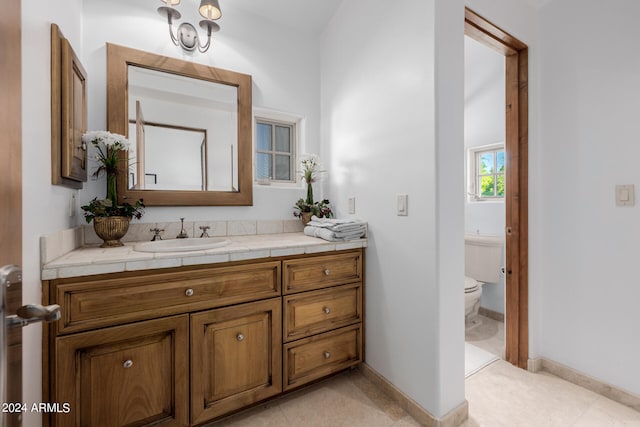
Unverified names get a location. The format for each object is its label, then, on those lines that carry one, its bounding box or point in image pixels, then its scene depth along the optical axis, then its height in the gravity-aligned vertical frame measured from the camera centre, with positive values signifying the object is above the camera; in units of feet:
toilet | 7.87 -1.60
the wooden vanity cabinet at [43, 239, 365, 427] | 3.50 -1.88
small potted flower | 6.88 +0.23
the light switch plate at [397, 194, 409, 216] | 4.93 +0.12
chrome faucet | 5.67 -0.43
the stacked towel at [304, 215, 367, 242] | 5.56 -0.36
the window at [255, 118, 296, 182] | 6.85 +1.58
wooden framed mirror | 5.33 +1.79
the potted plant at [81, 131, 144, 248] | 4.60 +0.17
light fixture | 5.40 +3.86
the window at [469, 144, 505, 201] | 9.04 +1.29
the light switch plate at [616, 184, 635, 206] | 4.83 +0.26
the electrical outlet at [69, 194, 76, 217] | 4.48 +0.13
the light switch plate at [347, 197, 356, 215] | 6.33 +0.16
